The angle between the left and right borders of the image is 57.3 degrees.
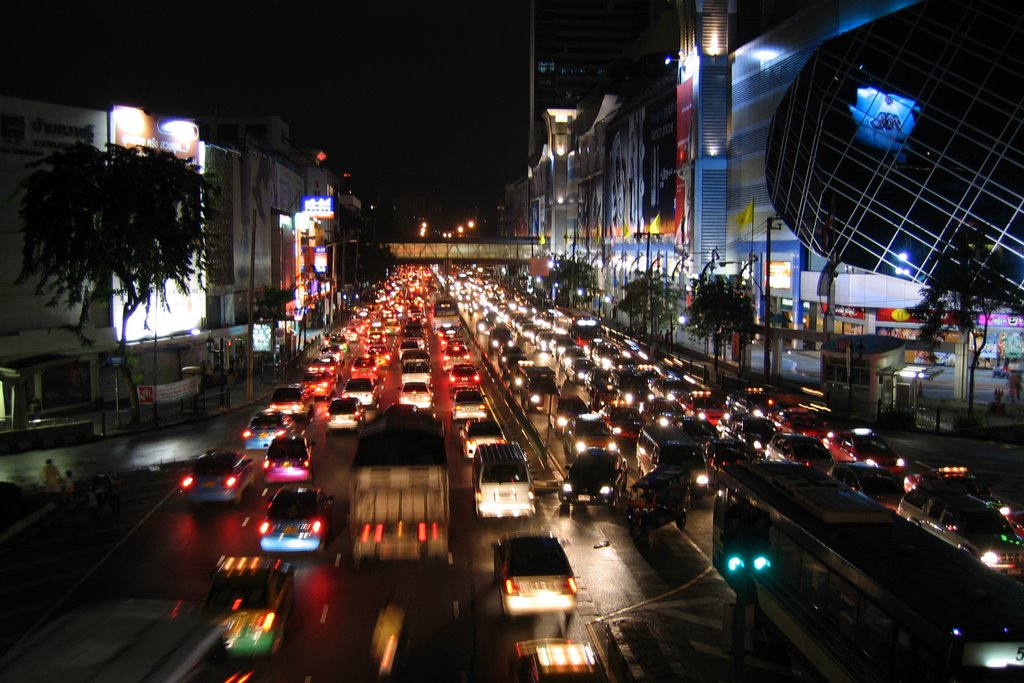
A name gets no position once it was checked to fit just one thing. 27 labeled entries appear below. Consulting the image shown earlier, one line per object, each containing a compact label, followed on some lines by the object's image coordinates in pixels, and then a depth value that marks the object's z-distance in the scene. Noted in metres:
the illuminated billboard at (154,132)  45.78
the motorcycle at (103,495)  23.78
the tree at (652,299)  75.95
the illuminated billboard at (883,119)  53.78
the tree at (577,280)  115.75
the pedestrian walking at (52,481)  25.25
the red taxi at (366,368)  48.86
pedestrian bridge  150.25
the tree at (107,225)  37.66
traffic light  11.07
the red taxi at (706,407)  35.97
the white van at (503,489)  22.70
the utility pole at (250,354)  46.16
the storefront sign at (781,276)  68.19
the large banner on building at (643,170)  90.81
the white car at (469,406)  37.25
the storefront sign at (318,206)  96.50
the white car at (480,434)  29.86
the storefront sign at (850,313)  60.19
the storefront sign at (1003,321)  45.16
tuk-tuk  21.39
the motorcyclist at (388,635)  13.08
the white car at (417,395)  39.87
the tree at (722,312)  56.53
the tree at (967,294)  39.28
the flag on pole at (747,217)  72.56
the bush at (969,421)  36.88
